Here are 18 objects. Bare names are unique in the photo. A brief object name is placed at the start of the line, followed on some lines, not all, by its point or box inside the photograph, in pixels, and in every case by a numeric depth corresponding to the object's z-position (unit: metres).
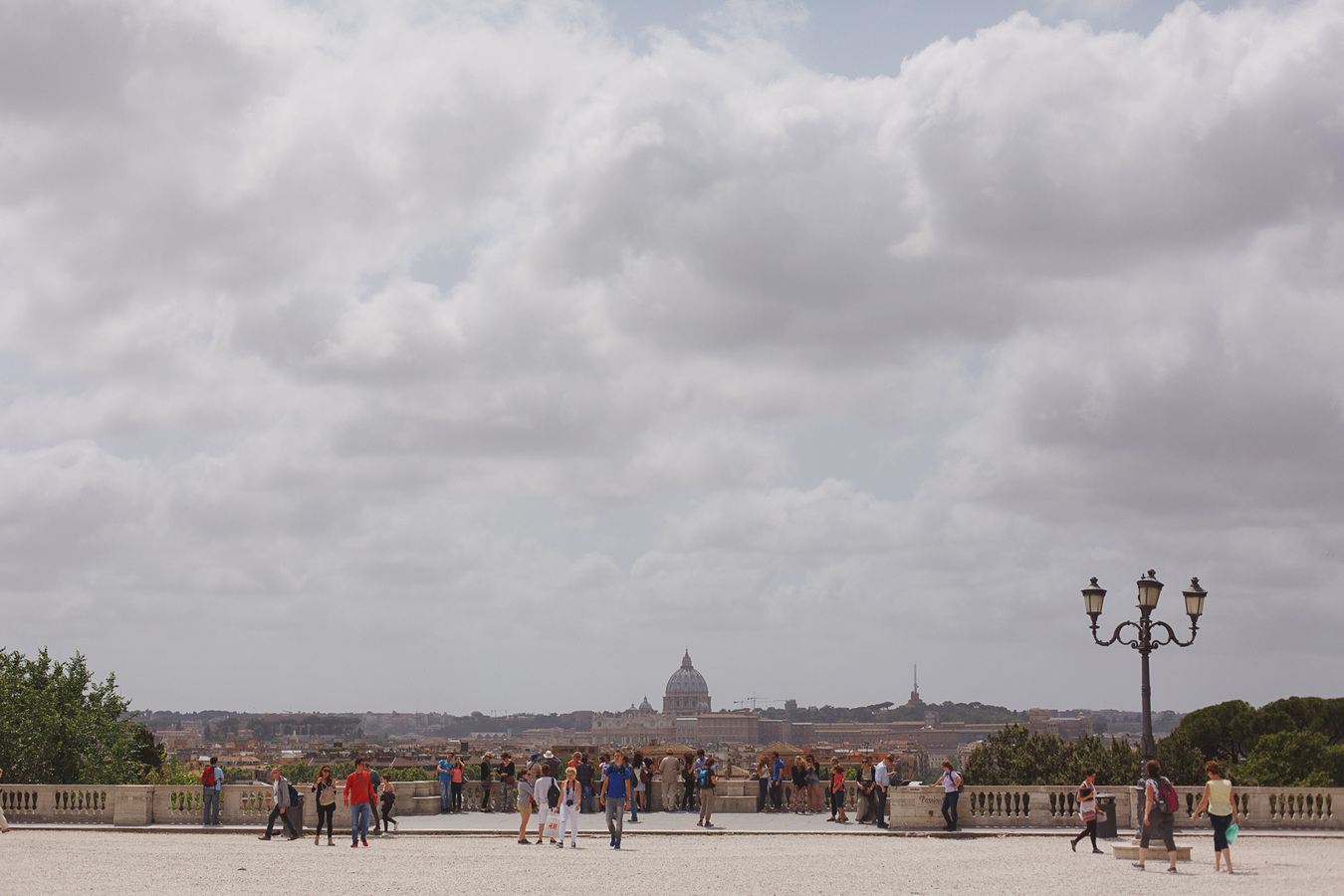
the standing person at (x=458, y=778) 33.66
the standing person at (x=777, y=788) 34.75
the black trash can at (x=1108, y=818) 26.70
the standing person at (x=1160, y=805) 22.36
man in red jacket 26.25
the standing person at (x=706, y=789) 30.80
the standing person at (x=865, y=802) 31.47
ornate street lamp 29.25
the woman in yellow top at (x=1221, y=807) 21.58
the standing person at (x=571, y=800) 25.73
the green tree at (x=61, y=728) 39.50
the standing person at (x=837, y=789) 32.06
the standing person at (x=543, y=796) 26.40
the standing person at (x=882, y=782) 30.84
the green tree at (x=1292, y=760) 60.22
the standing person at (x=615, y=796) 25.83
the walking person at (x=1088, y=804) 24.98
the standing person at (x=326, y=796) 26.88
